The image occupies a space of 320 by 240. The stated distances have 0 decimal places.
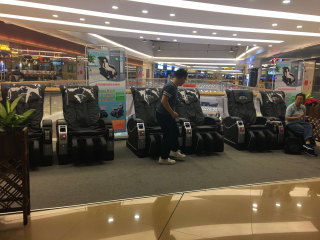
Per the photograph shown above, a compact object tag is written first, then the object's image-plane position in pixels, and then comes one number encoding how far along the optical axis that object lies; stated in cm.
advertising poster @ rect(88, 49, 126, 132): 507
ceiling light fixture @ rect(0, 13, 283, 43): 755
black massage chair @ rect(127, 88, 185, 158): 409
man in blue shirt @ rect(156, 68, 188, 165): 351
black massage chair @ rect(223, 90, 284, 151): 471
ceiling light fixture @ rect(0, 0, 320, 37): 619
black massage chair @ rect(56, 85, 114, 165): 366
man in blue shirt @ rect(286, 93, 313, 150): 470
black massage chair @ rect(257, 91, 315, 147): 539
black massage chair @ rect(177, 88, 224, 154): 437
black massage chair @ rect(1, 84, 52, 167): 351
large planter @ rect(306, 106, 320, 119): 558
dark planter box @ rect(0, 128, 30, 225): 202
